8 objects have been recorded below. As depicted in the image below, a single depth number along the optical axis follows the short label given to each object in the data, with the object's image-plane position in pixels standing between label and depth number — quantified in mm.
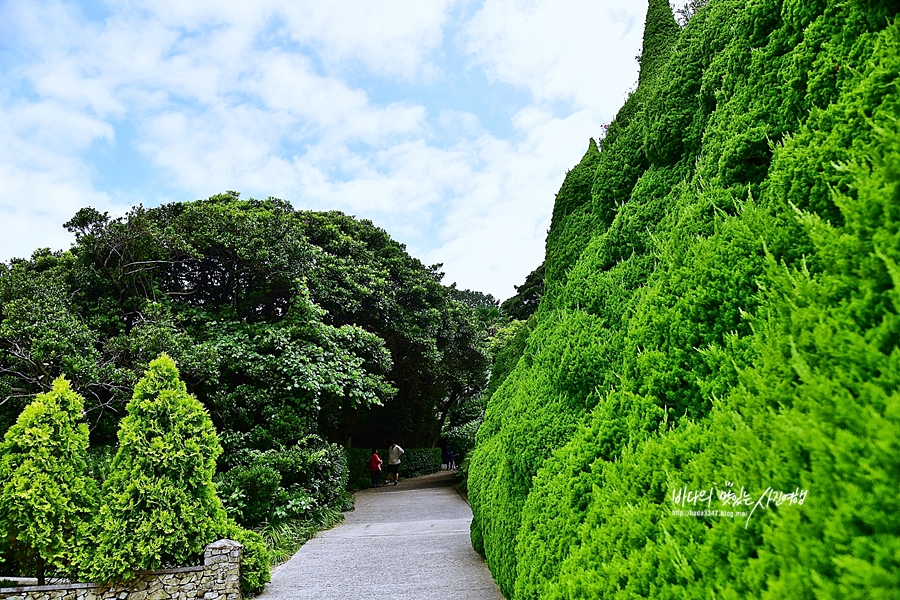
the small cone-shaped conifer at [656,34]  5293
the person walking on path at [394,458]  21172
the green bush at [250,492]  9555
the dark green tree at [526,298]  18766
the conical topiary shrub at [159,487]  5949
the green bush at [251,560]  6445
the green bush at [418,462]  24859
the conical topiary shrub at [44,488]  5914
